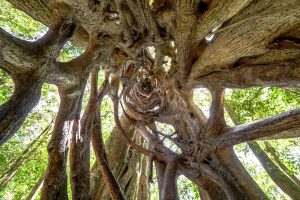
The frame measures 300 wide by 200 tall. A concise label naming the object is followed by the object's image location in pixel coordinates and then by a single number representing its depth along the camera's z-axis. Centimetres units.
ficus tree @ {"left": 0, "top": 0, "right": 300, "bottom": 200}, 207
